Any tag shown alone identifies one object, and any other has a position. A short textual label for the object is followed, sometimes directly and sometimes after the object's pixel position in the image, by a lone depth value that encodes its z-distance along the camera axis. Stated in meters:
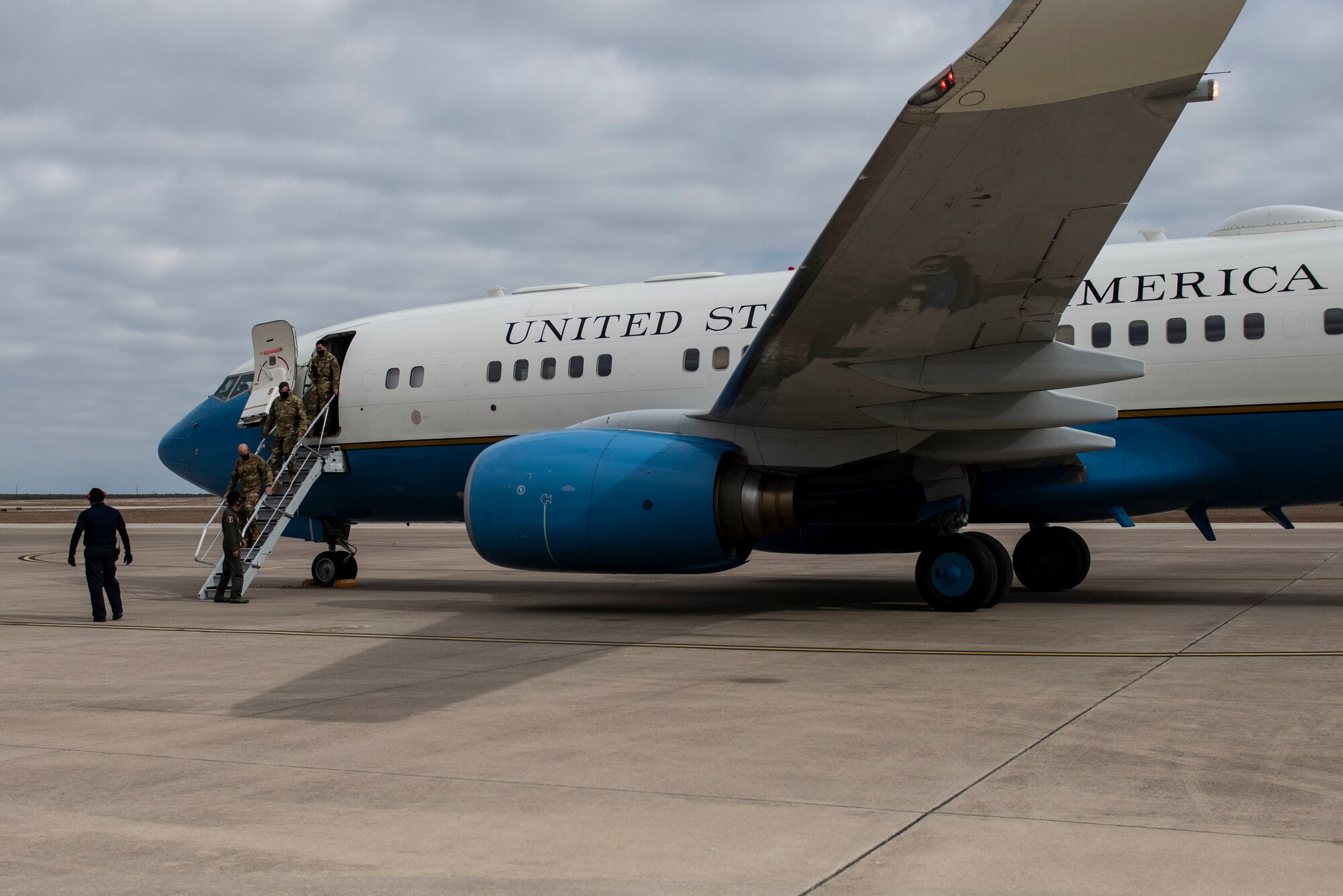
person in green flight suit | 13.70
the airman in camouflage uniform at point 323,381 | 15.51
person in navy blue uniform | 11.81
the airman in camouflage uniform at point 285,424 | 15.30
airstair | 14.53
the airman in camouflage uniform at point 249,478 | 14.68
